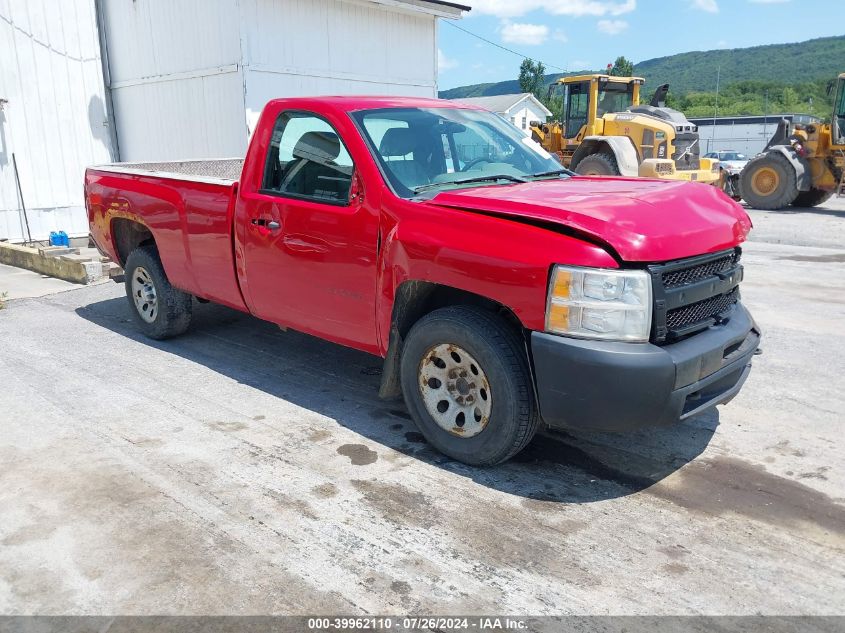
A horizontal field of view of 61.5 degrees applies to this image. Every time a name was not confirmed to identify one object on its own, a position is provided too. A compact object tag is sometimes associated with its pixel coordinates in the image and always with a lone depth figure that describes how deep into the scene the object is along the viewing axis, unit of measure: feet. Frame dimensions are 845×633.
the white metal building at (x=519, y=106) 176.55
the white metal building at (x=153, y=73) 36.50
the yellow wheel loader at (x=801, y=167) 51.83
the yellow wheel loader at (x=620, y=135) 53.26
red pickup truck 10.81
